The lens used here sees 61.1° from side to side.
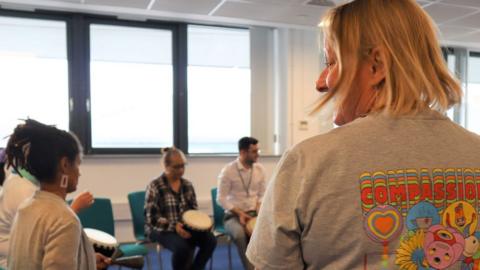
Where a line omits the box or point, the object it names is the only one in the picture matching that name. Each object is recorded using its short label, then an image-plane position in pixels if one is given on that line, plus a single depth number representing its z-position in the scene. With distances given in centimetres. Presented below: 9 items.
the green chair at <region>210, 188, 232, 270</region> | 412
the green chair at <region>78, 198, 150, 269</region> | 338
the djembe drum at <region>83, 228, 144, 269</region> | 235
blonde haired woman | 64
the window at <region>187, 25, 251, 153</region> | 555
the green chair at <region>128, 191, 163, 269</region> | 372
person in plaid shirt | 343
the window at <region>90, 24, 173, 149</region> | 512
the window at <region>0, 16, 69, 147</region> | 484
